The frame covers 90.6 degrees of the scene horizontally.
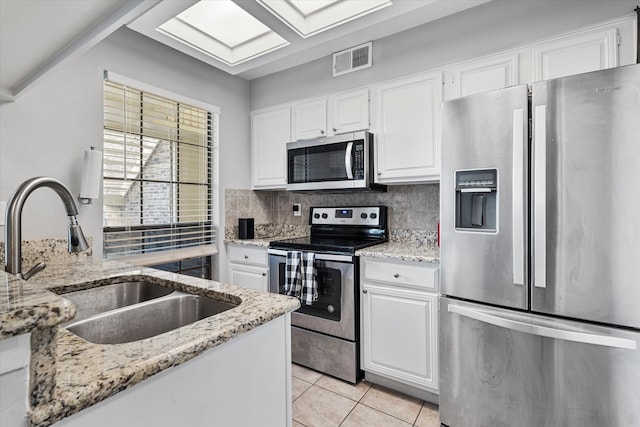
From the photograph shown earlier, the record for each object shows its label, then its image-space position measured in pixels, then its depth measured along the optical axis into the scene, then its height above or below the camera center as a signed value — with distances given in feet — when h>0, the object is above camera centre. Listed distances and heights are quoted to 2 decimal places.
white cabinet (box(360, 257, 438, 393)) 6.35 -2.27
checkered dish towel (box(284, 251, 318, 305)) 7.41 -1.50
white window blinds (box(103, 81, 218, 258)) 7.20 +1.07
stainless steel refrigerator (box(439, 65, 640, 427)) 4.19 -0.61
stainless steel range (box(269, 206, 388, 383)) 7.18 -2.11
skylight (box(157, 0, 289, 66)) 6.40 +4.10
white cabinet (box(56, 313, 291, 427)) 1.89 -1.26
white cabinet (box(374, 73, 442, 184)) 7.14 +2.00
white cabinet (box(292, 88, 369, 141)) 8.20 +2.72
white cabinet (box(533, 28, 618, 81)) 5.57 +2.92
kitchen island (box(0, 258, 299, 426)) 1.47 -0.94
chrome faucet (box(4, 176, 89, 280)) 3.04 +0.01
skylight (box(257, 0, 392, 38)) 5.89 +3.93
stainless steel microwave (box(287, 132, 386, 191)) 7.80 +1.33
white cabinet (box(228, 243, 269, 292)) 8.77 -1.49
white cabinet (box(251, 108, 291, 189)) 9.62 +2.13
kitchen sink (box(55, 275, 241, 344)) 3.27 -1.10
